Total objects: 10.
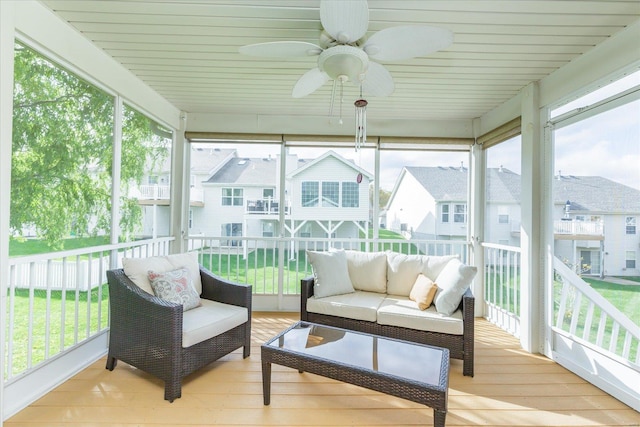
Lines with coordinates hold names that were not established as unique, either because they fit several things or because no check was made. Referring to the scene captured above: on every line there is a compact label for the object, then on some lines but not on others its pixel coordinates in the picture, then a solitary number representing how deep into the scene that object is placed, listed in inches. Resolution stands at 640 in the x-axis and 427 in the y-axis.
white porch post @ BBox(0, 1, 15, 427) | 62.4
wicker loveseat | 94.0
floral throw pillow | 91.1
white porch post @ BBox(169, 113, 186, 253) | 151.9
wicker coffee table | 60.7
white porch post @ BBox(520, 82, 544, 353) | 112.3
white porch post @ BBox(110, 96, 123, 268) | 109.0
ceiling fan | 61.0
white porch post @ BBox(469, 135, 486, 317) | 152.2
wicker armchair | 79.4
